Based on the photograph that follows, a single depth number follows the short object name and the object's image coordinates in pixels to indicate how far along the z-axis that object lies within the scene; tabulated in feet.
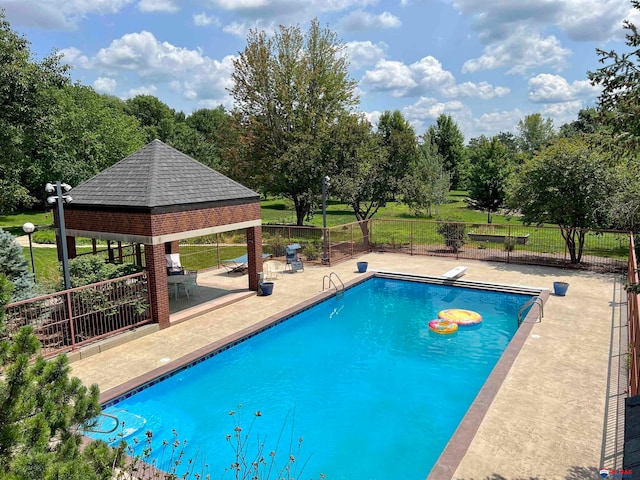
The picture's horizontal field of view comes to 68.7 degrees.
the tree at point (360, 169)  76.18
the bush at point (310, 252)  70.13
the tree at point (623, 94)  15.38
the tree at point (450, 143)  215.51
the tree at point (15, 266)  38.55
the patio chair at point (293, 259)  63.72
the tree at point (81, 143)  106.11
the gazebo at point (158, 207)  40.27
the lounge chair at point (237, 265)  61.82
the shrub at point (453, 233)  71.31
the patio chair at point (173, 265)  52.70
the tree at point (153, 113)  215.10
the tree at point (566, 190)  57.98
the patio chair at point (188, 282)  50.11
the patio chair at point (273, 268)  62.44
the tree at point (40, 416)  9.39
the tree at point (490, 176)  121.90
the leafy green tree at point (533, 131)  209.17
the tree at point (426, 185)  75.66
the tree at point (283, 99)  91.20
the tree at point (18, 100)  59.06
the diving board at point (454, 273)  57.93
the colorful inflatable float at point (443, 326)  44.06
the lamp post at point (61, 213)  35.94
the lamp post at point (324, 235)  66.44
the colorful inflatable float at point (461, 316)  45.89
